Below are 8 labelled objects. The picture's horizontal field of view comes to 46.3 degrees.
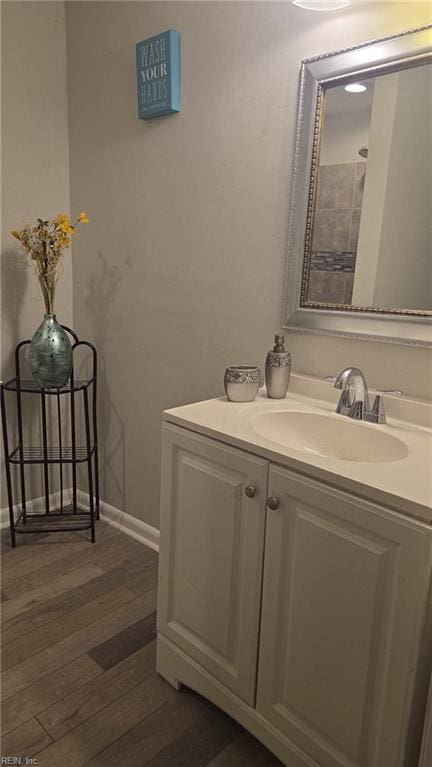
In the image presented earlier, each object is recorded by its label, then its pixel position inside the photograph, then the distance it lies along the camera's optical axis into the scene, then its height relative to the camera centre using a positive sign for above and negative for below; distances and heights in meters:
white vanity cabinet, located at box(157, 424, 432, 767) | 0.93 -0.71
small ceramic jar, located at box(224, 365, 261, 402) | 1.45 -0.33
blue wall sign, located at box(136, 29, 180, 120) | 1.76 +0.65
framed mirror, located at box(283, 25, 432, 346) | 1.27 +0.21
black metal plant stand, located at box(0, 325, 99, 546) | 2.17 -0.89
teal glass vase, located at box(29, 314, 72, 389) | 2.01 -0.38
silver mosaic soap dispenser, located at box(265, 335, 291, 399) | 1.48 -0.29
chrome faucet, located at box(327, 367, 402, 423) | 1.31 -0.33
